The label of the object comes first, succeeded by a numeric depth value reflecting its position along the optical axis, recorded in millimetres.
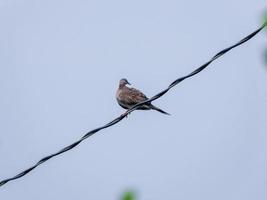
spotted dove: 27047
